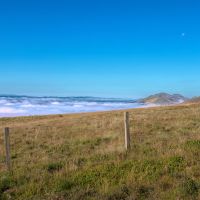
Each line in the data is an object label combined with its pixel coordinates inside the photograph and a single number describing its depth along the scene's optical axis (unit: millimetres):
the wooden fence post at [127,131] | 10062
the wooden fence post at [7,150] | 8461
